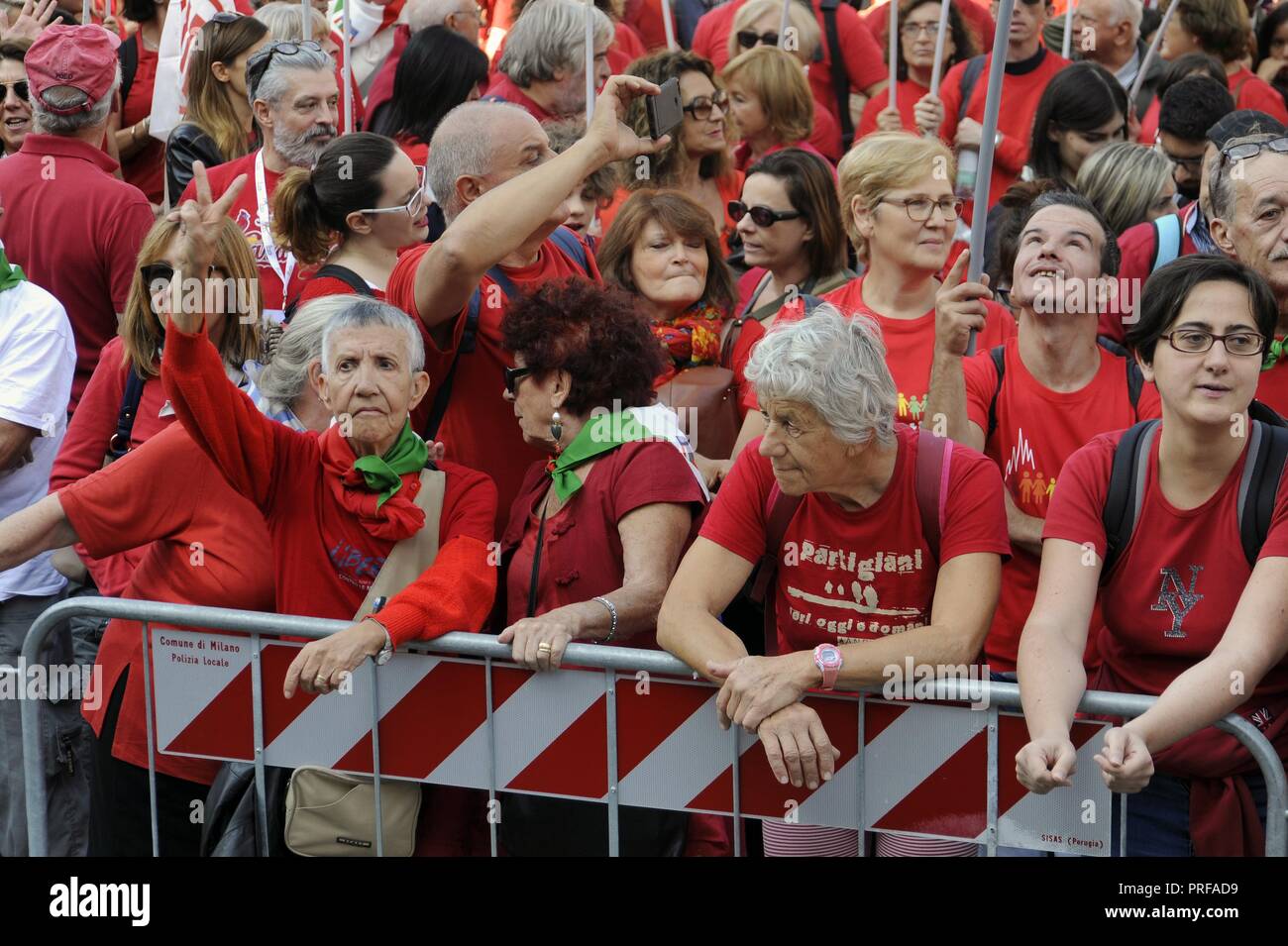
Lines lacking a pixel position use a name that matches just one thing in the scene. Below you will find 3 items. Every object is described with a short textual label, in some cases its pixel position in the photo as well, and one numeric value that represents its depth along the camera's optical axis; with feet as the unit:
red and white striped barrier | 21.57
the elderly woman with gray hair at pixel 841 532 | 22.54
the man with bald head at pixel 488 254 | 26.27
